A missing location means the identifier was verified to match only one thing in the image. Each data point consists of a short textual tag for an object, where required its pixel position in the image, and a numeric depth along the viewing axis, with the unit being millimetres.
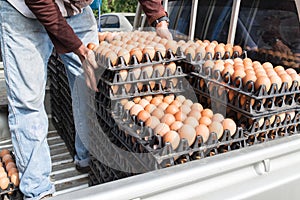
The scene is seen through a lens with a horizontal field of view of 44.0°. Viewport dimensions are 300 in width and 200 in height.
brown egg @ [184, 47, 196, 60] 2172
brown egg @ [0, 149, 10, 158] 2350
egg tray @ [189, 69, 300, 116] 1773
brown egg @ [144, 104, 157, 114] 1891
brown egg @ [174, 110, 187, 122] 1805
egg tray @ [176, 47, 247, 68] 2135
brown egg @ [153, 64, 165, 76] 2014
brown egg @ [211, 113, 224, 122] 1803
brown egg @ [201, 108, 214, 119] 1849
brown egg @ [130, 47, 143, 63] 1996
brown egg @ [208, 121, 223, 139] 1710
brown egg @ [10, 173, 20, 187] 2044
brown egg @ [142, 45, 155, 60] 2016
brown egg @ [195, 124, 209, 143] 1679
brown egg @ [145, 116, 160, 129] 1757
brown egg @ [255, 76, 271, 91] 1775
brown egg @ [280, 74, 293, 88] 1855
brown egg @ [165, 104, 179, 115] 1867
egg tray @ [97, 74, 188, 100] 1964
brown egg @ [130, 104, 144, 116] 1869
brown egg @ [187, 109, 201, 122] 1818
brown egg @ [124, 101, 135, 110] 1920
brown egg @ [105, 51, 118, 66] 1935
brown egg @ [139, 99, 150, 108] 1936
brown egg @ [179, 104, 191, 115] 1891
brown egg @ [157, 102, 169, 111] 1914
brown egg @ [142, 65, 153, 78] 1986
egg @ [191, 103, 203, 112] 1918
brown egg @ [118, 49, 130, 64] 1967
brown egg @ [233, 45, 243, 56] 2361
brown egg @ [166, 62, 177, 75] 2055
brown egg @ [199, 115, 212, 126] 1768
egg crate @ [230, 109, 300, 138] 1794
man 1995
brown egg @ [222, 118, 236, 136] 1740
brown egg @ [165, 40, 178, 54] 2138
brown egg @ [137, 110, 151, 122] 1811
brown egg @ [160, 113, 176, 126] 1761
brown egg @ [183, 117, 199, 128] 1731
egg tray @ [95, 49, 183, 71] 1926
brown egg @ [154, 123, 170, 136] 1683
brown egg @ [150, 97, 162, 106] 1977
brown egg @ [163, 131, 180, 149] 1627
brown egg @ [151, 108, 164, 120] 1831
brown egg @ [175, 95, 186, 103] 2043
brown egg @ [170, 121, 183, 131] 1721
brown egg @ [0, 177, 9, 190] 1976
